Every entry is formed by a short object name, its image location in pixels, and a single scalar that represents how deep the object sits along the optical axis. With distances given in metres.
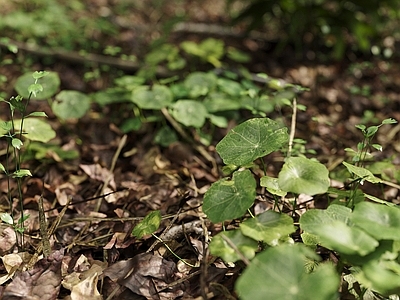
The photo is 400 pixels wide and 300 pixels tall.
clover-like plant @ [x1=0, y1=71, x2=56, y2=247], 0.57
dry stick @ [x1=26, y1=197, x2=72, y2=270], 0.58
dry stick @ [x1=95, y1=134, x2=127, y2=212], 0.70
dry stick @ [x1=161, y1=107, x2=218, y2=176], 0.79
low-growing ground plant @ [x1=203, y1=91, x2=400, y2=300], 0.45
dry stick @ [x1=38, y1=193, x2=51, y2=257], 0.59
